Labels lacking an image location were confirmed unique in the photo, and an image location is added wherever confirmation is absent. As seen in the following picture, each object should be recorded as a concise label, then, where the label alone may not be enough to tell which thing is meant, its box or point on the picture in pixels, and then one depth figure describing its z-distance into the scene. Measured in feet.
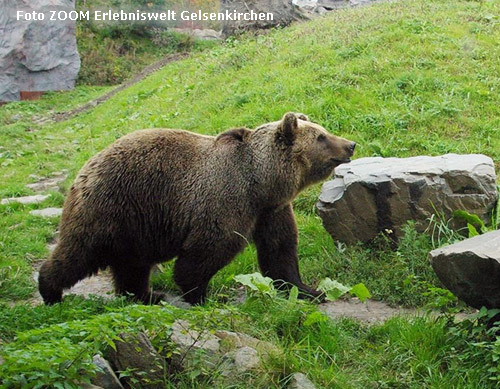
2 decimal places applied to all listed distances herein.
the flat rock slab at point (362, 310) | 36.42
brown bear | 37.88
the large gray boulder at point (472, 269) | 28.14
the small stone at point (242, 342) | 28.45
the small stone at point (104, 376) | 25.25
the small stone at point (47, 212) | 57.03
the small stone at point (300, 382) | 26.61
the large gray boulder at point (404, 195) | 41.68
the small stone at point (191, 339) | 27.81
